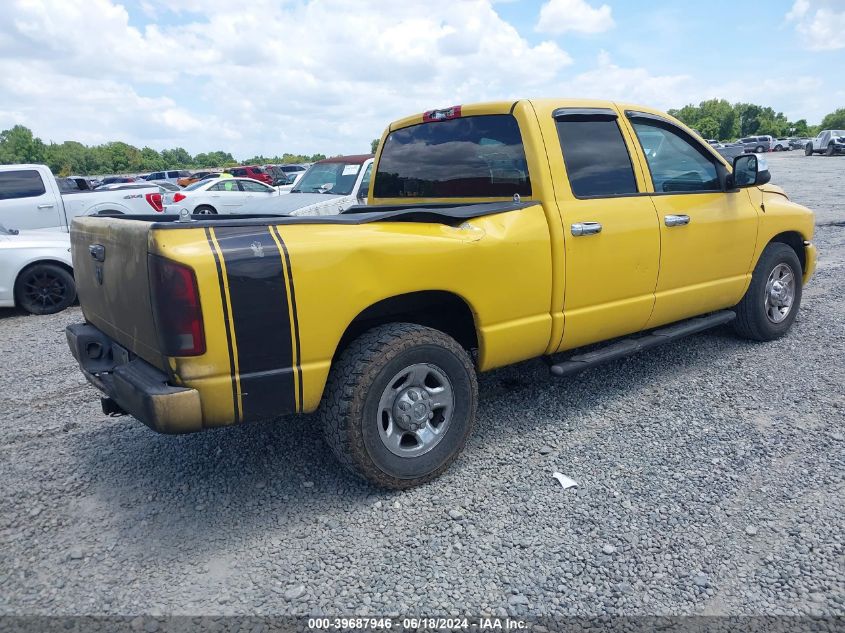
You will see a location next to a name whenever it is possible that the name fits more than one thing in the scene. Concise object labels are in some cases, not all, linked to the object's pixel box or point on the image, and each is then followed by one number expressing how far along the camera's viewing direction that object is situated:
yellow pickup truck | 2.65
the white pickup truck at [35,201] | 10.73
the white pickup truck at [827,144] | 41.53
